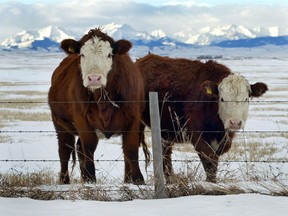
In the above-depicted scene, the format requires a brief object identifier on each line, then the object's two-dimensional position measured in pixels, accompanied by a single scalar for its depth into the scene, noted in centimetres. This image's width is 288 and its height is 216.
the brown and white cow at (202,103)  1627
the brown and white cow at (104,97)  1533
